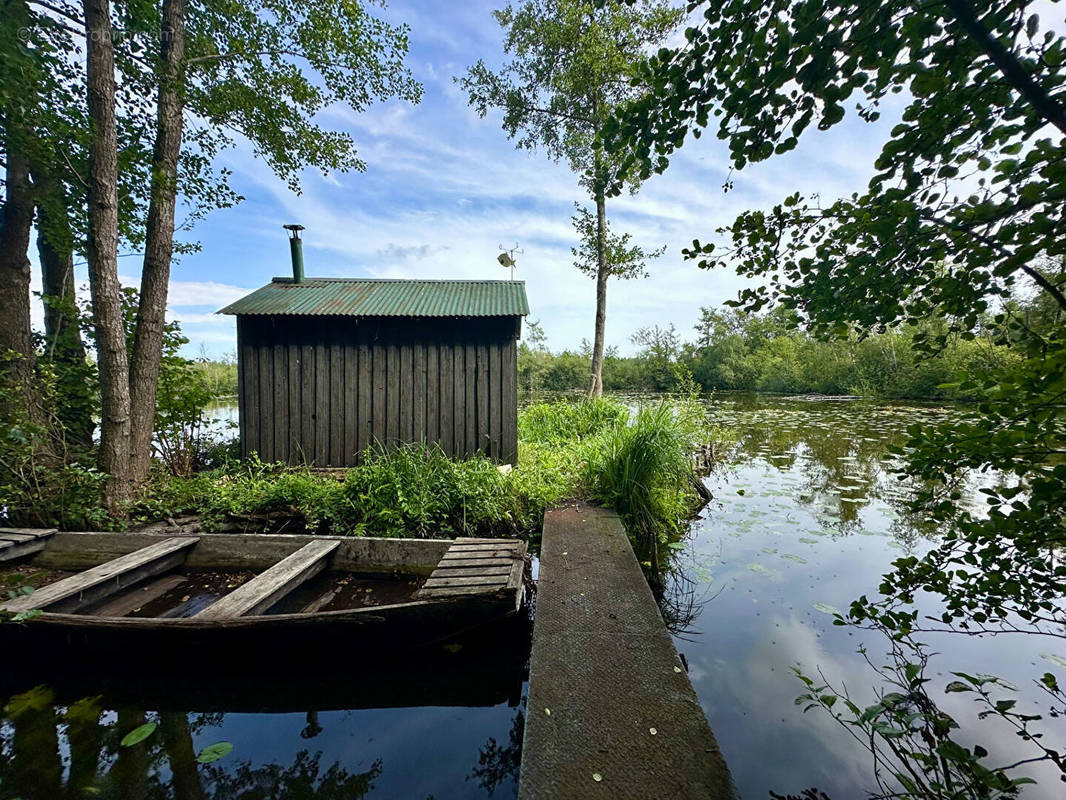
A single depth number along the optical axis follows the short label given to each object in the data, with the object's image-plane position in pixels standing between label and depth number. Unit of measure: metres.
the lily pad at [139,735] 2.26
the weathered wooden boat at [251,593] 2.62
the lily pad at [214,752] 2.27
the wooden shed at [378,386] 6.26
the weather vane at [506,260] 8.73
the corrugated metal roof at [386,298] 6.08
